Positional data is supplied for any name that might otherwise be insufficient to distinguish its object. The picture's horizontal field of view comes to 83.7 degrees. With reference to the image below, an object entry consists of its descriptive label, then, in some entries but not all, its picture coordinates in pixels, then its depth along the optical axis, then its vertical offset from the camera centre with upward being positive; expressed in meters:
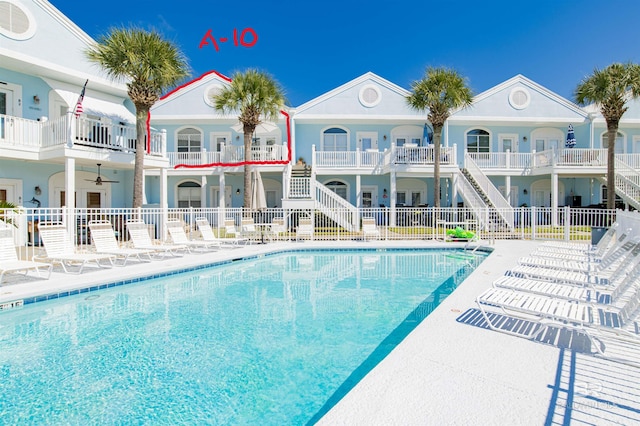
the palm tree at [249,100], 17.53 +5.60
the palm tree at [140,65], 13.31 +5.62
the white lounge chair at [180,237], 12.22 -0.86
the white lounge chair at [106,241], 9.73 -0.81
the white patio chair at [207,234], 13.38 -0.81
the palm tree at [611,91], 17.02 +5.87
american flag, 13.07 +3.82
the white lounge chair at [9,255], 7.30 -0.91
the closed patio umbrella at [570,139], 21.22 +4.36
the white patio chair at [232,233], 14.86 -0.87
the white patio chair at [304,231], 15.41 -0.81
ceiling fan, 16.55 +1.56
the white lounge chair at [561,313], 3.67 -1.17
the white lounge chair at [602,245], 8.74 -0.82
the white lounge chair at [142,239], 10.95 -0.84
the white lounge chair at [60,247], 8.55 -0.87
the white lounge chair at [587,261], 6.51 -1.01
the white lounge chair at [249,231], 14.66 -0.77
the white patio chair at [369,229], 15.35 -0.72
